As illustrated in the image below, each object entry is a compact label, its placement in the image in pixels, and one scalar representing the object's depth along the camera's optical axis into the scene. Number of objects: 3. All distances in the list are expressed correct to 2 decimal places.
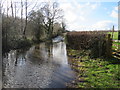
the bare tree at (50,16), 22.00
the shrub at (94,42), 5.86
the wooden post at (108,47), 5.77
